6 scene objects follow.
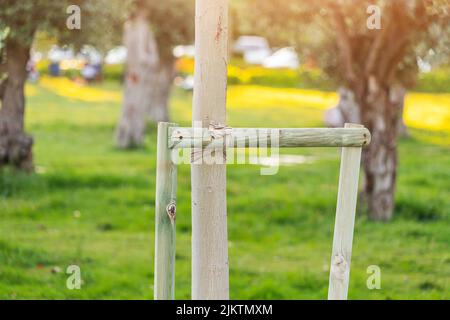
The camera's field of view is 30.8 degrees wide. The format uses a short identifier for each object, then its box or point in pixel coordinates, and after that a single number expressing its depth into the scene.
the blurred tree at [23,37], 14.80
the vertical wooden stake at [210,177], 6.77
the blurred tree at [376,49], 14.19
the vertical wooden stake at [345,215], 6.50
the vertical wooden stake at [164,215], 6.32
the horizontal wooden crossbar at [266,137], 6.29
